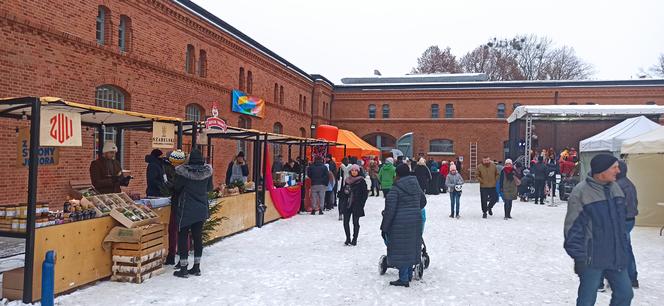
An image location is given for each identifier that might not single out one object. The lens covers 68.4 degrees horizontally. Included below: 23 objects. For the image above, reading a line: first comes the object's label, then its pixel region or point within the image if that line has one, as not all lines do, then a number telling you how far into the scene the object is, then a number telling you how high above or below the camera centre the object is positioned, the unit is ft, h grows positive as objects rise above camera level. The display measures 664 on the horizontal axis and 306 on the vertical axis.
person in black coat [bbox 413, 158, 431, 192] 59.26 -1.50
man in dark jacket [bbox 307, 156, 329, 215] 46.39 -2.35
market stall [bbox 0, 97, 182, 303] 18.38 -2.92
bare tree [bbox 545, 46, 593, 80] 162.40 +31.53
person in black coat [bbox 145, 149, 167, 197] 27.86 -1.32
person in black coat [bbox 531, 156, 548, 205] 60.85 -1.94
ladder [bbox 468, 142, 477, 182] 119.24 +0.22
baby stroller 23.70 -5.31
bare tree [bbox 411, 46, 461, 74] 175.01 +35.72
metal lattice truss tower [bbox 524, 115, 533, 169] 69.11 +3.64
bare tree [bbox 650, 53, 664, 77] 157.23 +31.26
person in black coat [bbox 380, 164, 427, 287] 21.74 -2.79
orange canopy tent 75.77 +1.72
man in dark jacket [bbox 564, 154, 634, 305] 14.19 -2.03
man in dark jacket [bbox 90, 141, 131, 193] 27.71 -1.05
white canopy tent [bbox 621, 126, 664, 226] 41.93 -1.16
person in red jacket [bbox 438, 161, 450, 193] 78.50 -1.59
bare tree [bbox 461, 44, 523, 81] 166.50 +34.49
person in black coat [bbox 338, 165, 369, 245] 31.45 -2.61
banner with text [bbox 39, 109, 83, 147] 19.10 +0.94
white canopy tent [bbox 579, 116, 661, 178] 52.70 +2.92
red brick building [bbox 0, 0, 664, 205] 36.55 +9.69
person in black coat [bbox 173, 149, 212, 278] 23.22 -2.38
